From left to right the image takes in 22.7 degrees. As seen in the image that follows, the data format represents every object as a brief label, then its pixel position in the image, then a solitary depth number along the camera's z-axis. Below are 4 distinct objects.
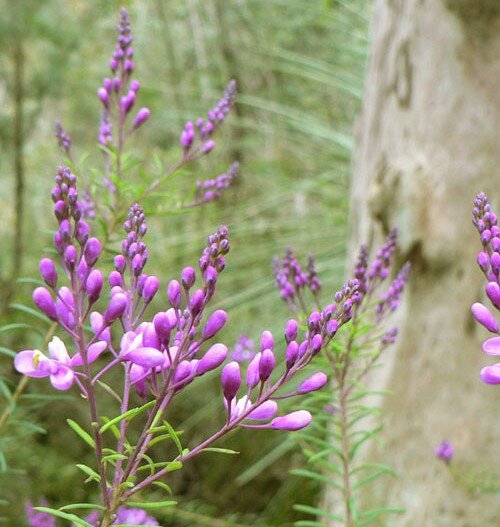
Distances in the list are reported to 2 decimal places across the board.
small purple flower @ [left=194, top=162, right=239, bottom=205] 0.30
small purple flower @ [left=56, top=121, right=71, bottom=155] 0.29
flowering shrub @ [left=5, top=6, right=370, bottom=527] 0.19
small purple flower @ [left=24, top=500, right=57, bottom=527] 0.29
